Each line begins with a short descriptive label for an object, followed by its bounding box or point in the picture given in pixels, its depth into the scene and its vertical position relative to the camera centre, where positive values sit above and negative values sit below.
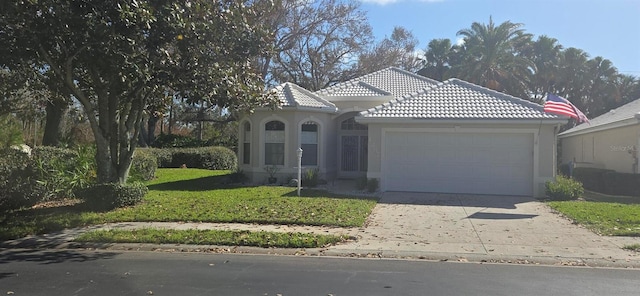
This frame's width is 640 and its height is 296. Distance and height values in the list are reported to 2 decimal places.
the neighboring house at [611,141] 18.44 +0.86
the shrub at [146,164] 19.96 -0.33
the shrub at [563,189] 15.34 -0.87
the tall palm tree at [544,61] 39.41 +7.66
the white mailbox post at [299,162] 15.30 -0.14
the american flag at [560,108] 14.73 +1.54
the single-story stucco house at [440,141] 16.05 +0.59
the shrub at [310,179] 17.98 -0.75
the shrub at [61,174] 13.73 -0.53
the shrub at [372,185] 16.59 -0.86
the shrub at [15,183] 12.92 -0.75
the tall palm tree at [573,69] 39.66 +7.03
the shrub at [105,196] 12.33 -0.98
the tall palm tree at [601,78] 39.97 +6.43
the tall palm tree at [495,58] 35.94 +7.20
